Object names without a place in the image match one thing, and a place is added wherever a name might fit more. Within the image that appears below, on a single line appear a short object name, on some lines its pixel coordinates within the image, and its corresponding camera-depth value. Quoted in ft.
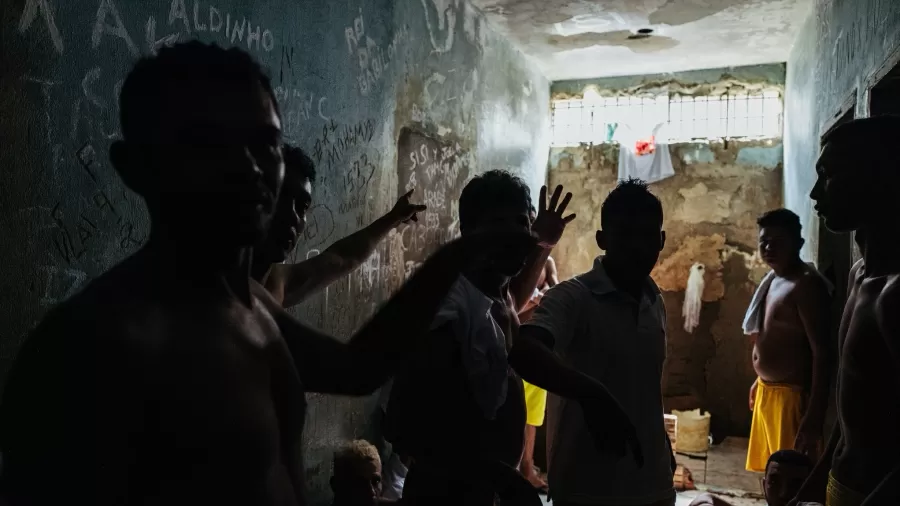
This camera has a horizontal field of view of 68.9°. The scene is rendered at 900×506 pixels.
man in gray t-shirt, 6.07
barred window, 22.06
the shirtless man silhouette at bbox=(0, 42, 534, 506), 2.26
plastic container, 18.86
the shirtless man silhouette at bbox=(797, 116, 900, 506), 5.38
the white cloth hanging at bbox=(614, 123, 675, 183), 22.42
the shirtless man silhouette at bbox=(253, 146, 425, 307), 5.77
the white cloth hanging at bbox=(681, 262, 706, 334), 21.79
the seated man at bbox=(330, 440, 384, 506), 8.11
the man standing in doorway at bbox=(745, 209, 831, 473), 12.53
